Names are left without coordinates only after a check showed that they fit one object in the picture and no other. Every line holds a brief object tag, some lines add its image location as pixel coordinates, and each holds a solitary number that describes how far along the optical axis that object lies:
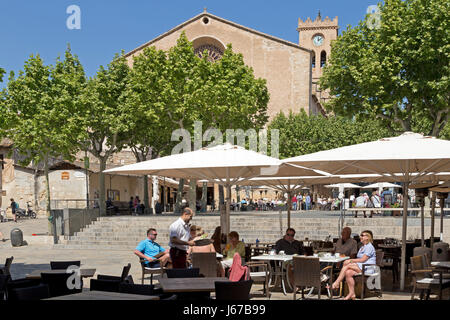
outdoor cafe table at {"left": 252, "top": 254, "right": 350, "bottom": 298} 10.46
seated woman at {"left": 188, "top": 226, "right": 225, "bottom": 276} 10.65
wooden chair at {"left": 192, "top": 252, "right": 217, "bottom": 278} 10.14
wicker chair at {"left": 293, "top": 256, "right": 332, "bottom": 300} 9.44
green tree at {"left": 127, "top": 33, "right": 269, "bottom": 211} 32.81
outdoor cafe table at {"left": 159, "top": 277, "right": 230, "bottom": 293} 7.09
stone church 58.62
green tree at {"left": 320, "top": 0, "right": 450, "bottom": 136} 26.88
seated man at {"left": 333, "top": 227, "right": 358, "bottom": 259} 11.25
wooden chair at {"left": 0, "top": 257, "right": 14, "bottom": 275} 9.04
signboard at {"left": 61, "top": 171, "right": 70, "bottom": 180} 37.98
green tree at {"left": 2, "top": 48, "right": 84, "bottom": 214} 30.33
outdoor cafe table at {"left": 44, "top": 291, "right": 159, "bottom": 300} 6.12
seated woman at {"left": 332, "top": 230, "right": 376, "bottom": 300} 10.19
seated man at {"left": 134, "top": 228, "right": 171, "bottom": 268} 11.26
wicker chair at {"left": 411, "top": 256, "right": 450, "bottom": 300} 9.02
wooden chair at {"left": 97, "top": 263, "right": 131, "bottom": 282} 7.66
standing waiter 9.80
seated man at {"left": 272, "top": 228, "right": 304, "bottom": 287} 11.51
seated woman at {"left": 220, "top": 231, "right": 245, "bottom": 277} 10.90
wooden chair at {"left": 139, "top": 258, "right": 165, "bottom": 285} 11.15
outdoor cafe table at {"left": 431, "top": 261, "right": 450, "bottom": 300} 8.74
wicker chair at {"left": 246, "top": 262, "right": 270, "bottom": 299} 10.29
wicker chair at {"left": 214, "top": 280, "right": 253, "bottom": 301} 6.67
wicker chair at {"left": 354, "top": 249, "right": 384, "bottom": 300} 10.20
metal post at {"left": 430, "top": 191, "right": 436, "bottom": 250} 14.32
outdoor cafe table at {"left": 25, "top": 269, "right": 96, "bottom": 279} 8.38
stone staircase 21.69
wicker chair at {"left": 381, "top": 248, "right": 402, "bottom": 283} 12.40
